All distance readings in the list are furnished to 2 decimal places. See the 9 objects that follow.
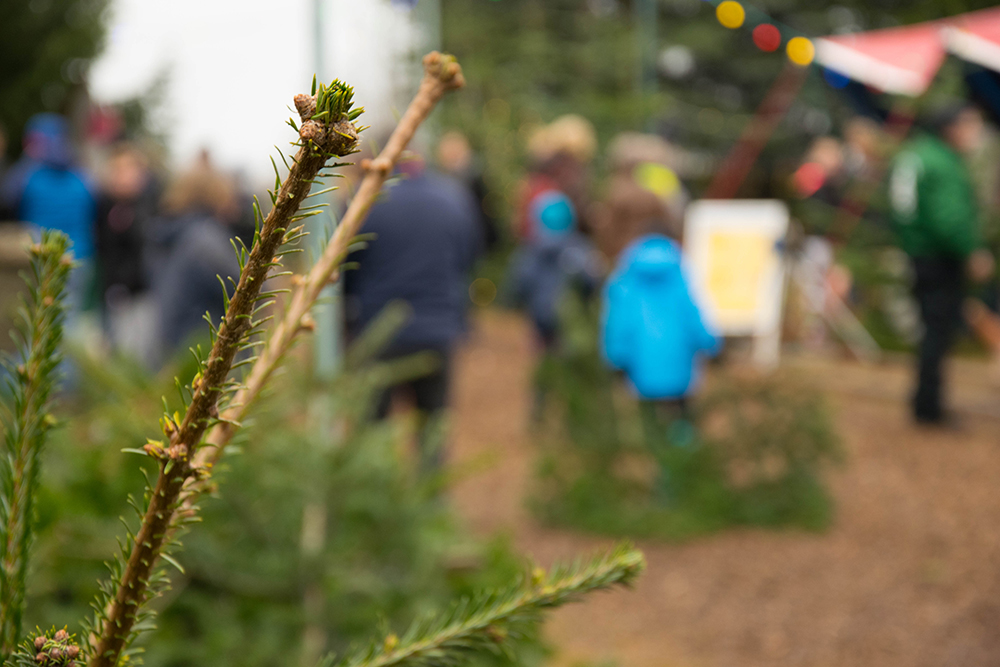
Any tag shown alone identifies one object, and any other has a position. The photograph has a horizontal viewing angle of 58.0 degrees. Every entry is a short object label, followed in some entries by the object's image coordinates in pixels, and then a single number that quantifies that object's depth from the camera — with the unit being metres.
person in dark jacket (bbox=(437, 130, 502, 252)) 8.20
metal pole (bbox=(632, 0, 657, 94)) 13.73
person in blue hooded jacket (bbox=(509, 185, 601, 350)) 6.45
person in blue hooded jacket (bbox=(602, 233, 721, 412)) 5.01
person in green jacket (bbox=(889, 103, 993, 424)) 6.31
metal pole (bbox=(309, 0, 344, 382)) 3.59
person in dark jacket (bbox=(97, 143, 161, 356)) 7.58
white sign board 9.25
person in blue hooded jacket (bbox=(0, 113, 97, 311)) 6.95
